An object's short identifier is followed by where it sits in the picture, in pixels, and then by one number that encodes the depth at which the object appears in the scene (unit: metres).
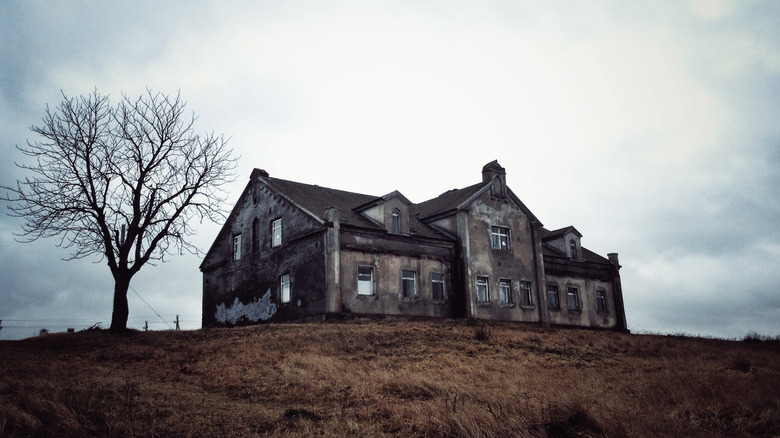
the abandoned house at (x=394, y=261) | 29.00
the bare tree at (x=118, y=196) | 23.38
